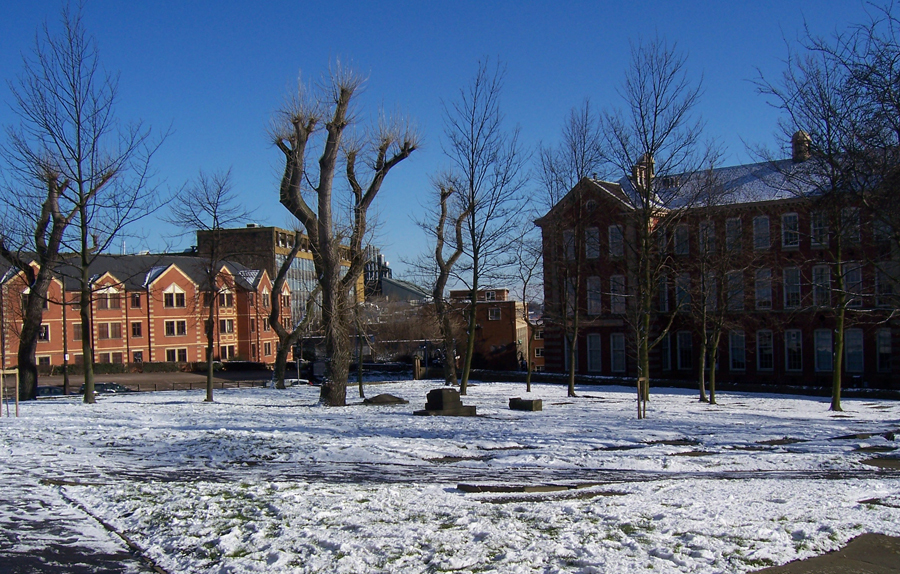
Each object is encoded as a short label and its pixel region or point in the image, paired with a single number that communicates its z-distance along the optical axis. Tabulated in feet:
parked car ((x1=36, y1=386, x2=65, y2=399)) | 115.65
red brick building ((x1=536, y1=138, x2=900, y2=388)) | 112.37
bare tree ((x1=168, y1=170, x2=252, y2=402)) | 87.15
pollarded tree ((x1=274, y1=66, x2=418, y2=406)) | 68.13
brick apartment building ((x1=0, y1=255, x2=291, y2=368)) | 203.10
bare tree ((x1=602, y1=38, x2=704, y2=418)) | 80.38
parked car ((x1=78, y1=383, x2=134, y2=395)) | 128.98
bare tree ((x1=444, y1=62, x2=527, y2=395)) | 92.17
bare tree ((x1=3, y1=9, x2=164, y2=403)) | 73.00
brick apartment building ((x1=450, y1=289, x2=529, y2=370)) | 197.16
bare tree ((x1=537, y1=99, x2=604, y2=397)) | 94.43
